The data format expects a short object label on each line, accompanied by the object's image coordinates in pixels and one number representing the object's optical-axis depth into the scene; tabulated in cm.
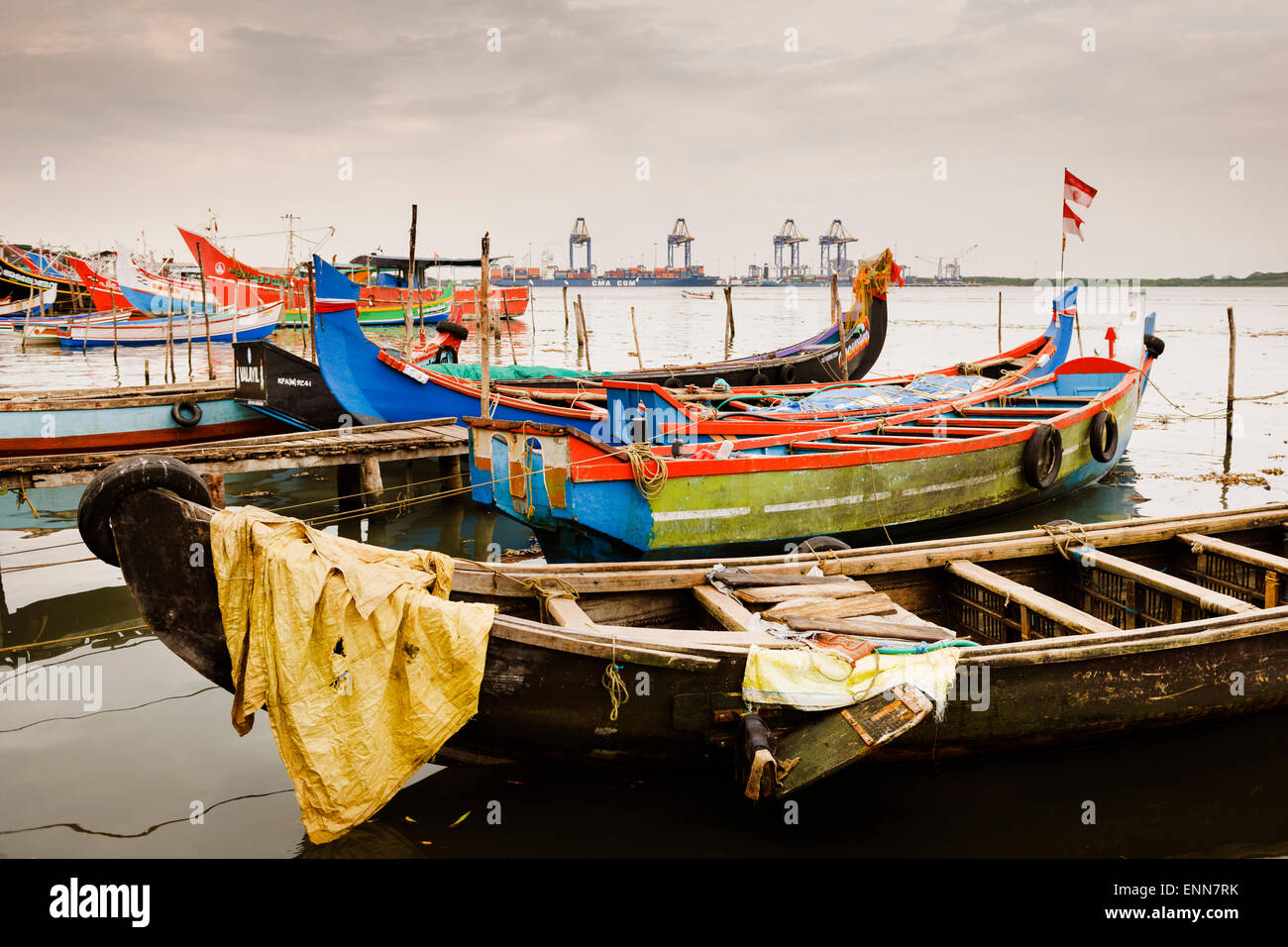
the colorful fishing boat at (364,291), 3406
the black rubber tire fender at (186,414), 1240
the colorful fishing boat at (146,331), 2984
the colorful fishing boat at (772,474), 782
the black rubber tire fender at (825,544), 699
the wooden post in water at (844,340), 1703
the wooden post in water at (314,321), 1212
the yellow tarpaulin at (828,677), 432
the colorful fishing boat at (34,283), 3884
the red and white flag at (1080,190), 1420
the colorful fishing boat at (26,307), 3969
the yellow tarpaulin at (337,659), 401
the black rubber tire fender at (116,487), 397
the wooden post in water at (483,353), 924
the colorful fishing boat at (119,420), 1139
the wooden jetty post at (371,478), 1120
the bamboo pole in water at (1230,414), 1580
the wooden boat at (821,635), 415
